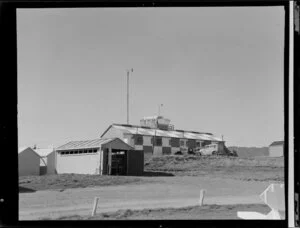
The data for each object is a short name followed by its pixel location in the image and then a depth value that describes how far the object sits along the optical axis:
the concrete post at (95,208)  4.94
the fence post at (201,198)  5.86
